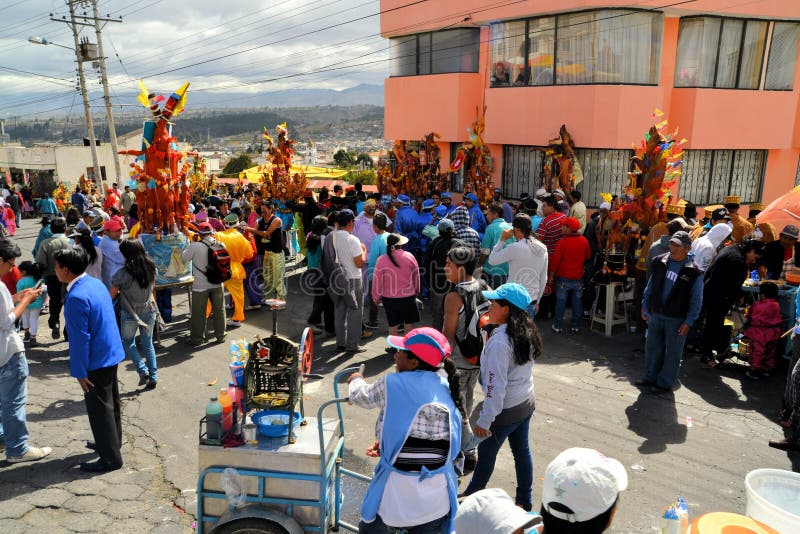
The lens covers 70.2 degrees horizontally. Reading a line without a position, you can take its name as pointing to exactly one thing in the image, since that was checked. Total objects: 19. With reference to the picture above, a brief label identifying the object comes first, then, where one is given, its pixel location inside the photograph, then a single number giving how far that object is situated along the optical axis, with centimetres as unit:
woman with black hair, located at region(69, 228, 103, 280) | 766
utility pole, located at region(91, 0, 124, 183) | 2650
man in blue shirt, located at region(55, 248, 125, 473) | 475
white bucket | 285
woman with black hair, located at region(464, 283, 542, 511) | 408
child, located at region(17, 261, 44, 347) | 767
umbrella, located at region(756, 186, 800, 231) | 870
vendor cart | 354
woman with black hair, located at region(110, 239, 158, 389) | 650
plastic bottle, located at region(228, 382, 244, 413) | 379
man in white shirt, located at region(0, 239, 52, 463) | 497
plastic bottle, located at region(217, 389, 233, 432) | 364
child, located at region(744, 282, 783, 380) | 698
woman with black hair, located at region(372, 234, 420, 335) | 698
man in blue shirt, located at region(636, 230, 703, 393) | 629
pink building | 1232
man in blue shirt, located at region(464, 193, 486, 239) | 1053
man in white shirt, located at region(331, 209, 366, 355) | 782
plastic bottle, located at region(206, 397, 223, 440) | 356
